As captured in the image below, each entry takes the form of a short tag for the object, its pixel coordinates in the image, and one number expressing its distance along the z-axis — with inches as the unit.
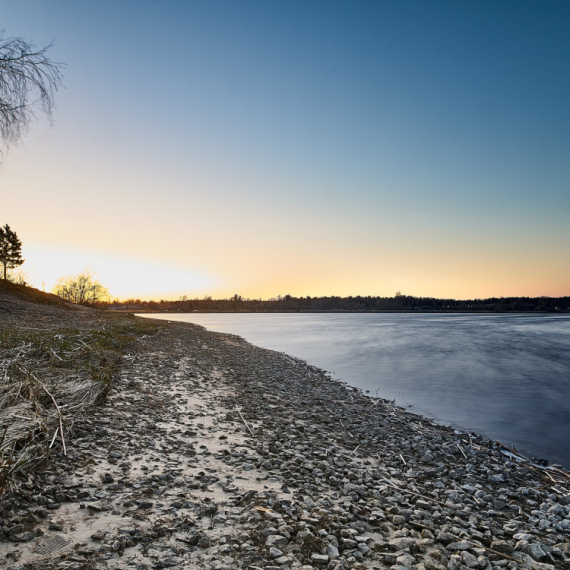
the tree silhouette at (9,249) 2338.8
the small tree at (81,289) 3720.5
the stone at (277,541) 166.7
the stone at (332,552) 162.7
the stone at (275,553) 158.7
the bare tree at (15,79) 364.6
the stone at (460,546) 176.6
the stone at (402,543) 172.7
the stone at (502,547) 179.5
